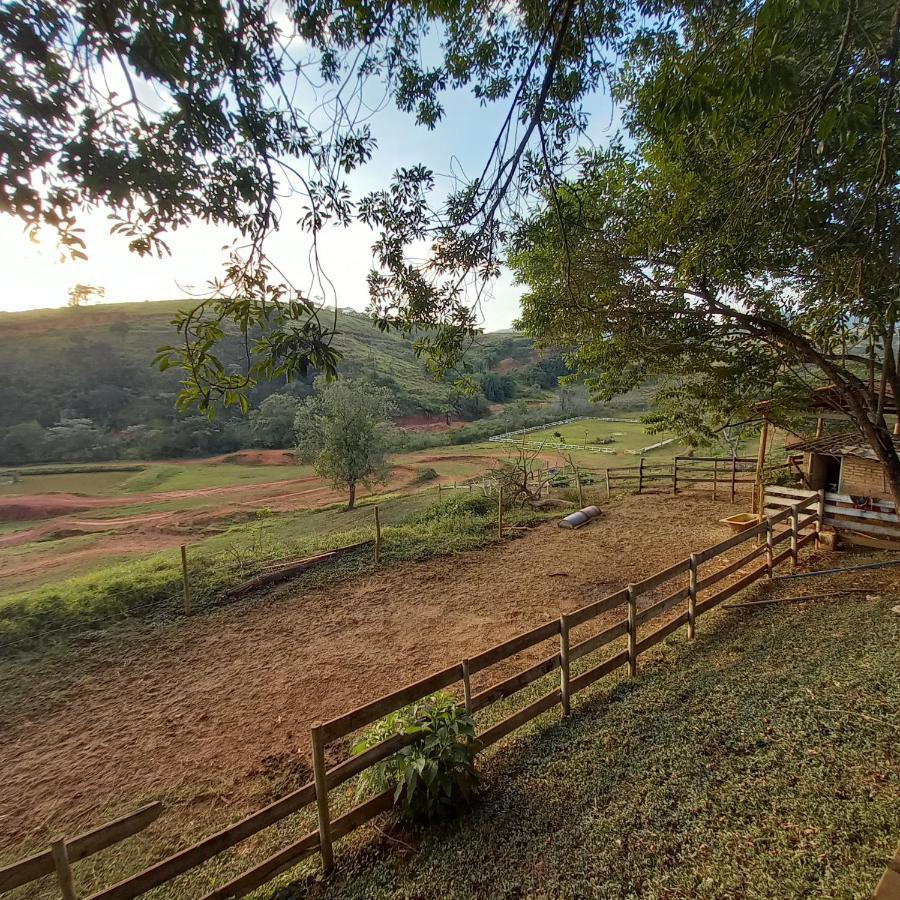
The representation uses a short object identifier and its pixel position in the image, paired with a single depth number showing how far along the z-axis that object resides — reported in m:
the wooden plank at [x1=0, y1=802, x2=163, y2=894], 2.13
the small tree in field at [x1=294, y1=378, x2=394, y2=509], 23.20
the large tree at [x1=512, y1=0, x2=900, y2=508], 2.87
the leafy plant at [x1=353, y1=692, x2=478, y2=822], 3.21
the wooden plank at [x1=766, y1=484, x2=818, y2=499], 9.49
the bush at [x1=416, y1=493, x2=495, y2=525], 15.34
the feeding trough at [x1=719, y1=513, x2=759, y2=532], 10.37
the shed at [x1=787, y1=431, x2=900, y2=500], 9.52
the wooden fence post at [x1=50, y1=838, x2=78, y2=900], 2.25
